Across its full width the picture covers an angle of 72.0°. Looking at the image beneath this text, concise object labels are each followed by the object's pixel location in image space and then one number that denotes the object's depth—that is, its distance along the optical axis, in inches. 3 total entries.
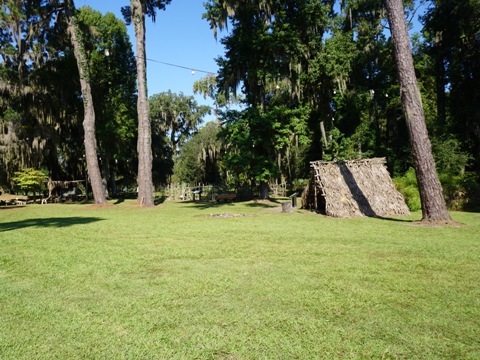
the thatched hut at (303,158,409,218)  498.6
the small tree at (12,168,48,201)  1080.8
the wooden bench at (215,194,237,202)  977.5
